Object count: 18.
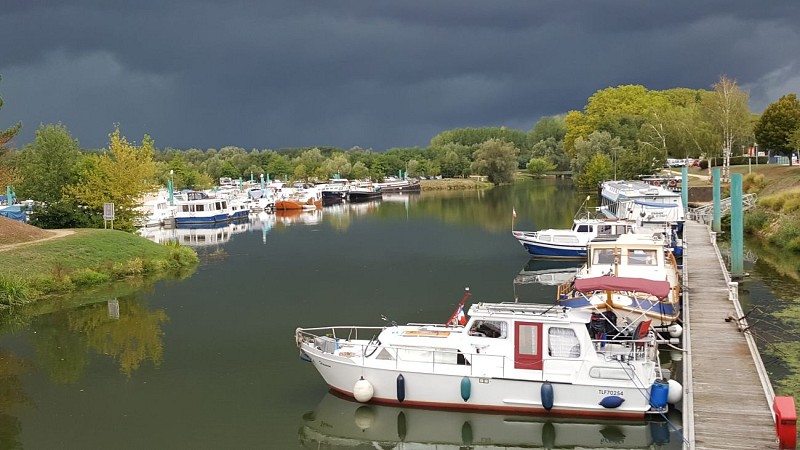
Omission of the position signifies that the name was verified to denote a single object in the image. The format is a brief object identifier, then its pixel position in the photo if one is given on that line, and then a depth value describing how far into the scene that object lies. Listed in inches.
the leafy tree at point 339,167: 6624.0
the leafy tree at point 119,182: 2091.5
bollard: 591.5
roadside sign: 1899.6
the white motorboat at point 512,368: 764.6
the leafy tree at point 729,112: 3324.3
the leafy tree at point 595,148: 5003.7
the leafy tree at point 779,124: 3120.1
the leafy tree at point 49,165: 2061.8
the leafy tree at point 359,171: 6683.1
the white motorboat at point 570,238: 1879.9
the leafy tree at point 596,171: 4569.4
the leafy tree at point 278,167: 6771.7
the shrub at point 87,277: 1558.8
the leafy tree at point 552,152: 7293.3
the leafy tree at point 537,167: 6924.2
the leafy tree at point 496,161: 5969.5
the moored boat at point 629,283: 951.0
